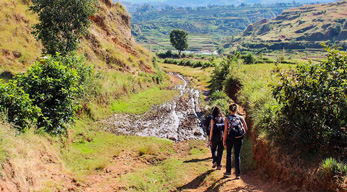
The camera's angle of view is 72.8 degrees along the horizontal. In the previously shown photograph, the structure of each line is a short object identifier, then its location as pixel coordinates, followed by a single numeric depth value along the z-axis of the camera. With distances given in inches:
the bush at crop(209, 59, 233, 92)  1159.3
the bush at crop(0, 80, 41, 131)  305.6
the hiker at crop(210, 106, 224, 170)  339.6
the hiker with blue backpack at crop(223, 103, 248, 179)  290.0
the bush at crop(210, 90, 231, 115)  675.1
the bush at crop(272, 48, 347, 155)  253.1
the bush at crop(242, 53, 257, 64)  1702.0
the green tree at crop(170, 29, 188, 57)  3801.4
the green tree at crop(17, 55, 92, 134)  369.4
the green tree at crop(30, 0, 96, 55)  655.1
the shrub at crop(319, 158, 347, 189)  215.4
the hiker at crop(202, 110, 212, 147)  383.9
